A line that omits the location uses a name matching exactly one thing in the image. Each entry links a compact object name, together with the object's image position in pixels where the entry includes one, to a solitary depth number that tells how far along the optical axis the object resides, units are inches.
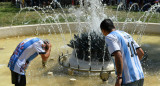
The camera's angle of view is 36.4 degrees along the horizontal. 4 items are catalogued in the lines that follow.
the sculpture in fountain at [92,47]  237.1
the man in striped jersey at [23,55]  141.2
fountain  221.8
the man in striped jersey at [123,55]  107.6
